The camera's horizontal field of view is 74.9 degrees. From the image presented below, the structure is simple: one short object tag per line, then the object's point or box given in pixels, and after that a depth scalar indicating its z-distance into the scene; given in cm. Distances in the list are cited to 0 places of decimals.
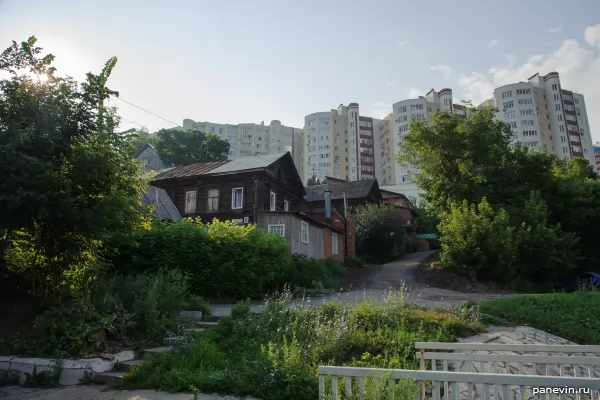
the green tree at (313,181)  6724
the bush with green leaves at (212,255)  1321
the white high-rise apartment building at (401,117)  7856
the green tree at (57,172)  620
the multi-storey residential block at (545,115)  7419
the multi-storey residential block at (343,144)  8781
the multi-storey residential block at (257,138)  9788
